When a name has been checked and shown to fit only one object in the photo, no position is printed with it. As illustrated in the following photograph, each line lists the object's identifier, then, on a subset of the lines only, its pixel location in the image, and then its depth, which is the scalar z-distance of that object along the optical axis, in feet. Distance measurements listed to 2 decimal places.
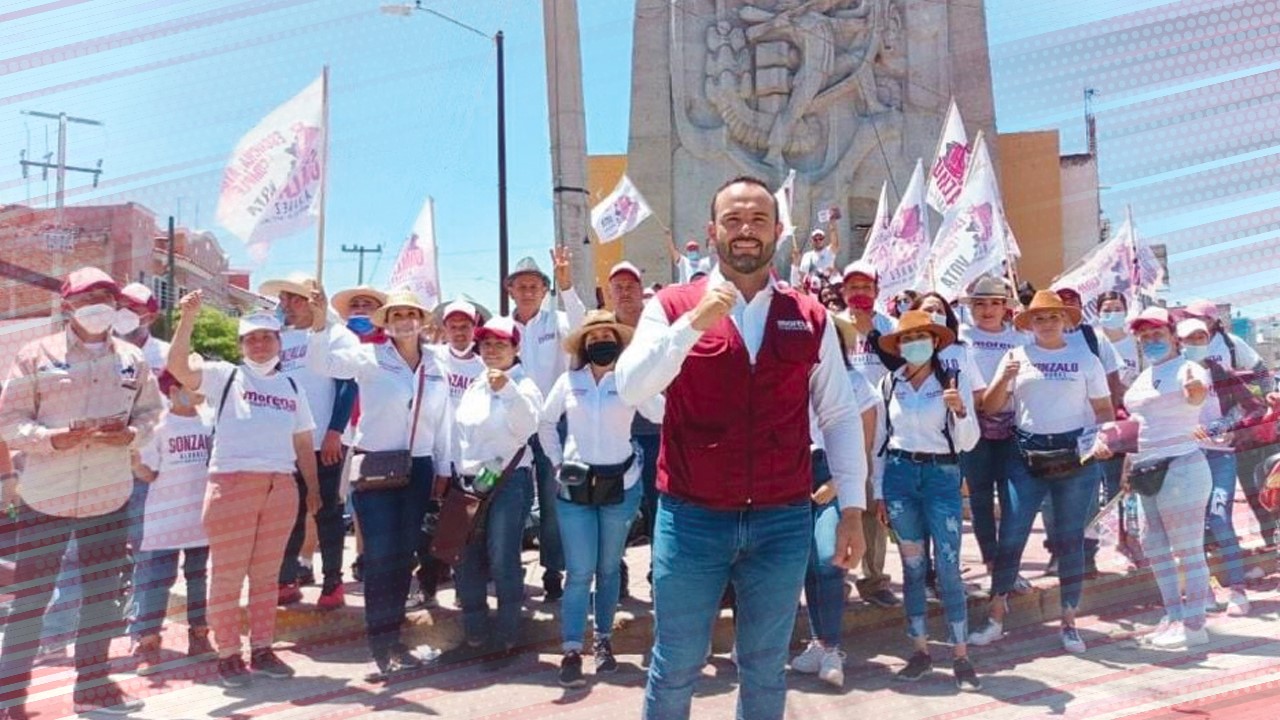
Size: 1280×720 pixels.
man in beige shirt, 12.10
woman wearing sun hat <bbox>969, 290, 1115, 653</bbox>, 14.89
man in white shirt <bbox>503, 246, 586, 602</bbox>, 16.25
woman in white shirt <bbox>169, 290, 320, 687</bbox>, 13.52
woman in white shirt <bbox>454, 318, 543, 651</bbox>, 14.16
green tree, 90.43
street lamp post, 50.90
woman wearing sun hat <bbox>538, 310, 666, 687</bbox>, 13.56
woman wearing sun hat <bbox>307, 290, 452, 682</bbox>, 14.23
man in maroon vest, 7.73
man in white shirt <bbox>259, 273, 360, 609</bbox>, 16.08
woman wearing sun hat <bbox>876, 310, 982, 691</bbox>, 13.55
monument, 50.67
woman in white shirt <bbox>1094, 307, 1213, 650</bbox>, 15.03
